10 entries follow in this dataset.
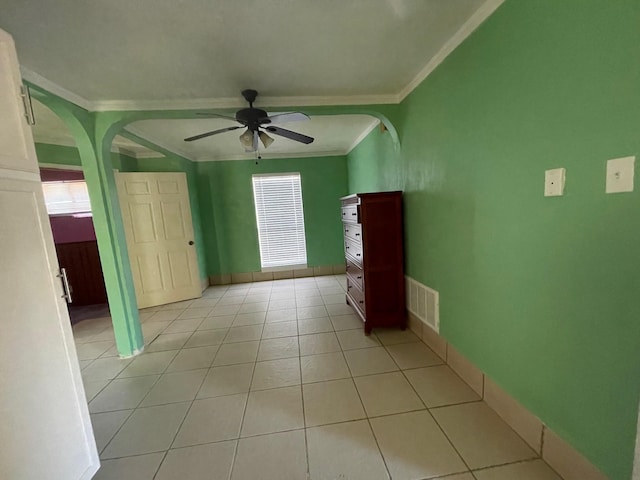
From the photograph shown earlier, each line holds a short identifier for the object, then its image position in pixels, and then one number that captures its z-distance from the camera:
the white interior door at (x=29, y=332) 1.01
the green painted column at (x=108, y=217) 2.28
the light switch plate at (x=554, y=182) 1.14
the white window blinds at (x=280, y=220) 5.00
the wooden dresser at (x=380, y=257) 2.62
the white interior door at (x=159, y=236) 3.76
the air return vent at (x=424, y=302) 2.24
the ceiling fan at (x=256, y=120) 2.20
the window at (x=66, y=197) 4.19
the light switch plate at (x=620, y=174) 0.91
